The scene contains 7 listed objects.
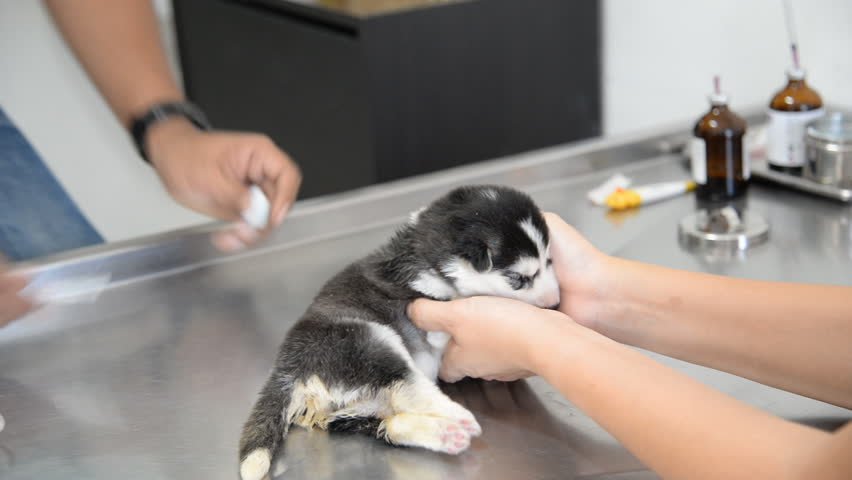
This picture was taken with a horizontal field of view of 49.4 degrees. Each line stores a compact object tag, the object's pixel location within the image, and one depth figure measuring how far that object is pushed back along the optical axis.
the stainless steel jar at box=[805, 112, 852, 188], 1.38
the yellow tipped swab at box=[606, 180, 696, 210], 1.44
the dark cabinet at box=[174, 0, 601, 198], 1.85
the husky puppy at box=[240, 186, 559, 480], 0.90
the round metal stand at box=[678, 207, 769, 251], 1.30
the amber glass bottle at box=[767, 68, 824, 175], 1.46
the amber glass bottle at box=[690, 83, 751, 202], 1.43
